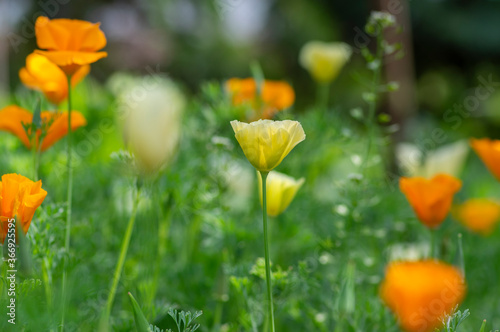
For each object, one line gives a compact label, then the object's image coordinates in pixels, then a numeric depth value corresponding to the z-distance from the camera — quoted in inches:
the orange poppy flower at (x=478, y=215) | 88.6
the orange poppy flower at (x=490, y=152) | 79.9
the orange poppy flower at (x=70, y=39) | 75.2
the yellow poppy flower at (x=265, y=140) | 72.6
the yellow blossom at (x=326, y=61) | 92.5
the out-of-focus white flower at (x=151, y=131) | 75.6
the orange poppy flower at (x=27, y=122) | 76.3
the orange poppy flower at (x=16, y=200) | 72.0
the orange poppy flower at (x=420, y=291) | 71.1
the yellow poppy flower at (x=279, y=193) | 76.5
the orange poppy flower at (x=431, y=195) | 76.9
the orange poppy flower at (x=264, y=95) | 84.5
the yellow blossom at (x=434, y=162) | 84.0
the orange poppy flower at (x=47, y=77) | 78.9
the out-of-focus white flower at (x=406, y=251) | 83.7
